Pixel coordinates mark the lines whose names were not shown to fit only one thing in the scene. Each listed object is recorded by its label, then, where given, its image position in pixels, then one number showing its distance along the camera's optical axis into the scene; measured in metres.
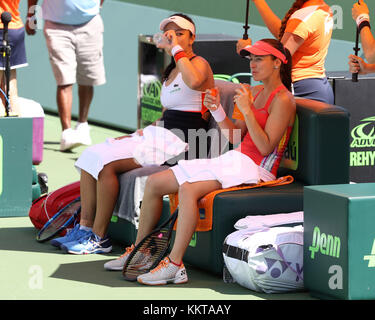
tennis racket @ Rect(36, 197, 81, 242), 13.96
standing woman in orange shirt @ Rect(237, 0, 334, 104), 14.00
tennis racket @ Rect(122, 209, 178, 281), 11.98
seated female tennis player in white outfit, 13.34
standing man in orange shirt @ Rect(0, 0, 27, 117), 17.17
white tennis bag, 11.12
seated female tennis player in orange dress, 11.79
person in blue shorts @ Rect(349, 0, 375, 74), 13.16
